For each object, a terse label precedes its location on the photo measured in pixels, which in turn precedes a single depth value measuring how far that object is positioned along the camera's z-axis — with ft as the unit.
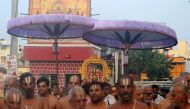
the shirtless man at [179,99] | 17.37
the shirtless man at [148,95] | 25.25
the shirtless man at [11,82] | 25.51
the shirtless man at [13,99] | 17.80
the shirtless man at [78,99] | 18.44
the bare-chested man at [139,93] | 25.34
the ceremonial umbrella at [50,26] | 37.96
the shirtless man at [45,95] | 23.97
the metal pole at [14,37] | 43.42
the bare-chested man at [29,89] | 23.04
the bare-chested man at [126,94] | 19.60
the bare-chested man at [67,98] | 22.79
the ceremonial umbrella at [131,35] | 37.99
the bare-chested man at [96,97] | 22.36
